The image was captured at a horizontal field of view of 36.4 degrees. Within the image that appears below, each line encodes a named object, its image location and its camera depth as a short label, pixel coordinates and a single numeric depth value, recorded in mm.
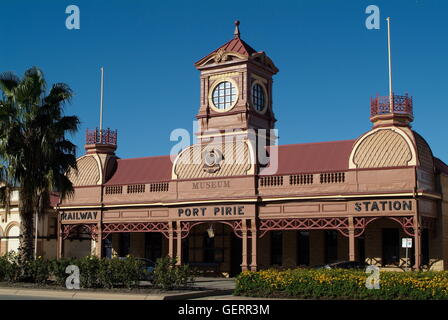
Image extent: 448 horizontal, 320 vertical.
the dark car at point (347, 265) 30948
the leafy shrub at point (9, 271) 28781
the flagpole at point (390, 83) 34094
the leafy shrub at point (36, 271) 28188
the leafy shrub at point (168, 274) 25203
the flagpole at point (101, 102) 44906
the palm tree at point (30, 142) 29656
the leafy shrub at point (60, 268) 27250
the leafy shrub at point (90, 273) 26344
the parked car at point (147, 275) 25891
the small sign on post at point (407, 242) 28781
